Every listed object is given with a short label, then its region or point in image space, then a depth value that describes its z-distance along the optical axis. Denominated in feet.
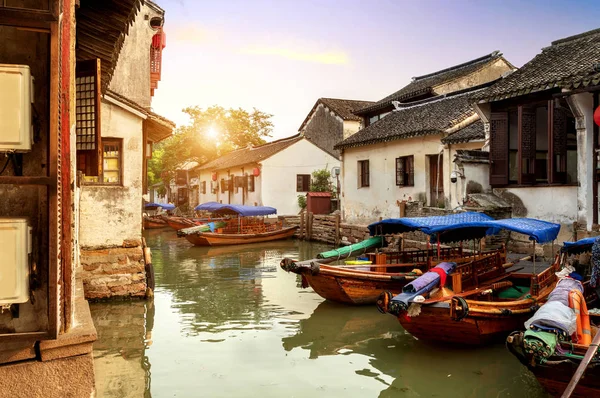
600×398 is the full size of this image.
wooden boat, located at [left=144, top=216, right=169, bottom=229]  104.58
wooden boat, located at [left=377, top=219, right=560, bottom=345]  24.77
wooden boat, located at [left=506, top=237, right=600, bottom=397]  17.25
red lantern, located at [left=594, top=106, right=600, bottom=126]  28.36
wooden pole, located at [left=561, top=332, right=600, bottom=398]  16.26
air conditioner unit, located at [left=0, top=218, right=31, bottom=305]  10.32
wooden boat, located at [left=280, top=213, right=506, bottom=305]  34.35
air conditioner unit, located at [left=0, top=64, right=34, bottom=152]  10.35
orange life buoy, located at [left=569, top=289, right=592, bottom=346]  18.54
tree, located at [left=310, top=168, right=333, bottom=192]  94.02
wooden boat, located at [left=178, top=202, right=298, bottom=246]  72.64
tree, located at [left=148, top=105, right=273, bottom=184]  124.57
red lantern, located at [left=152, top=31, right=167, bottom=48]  53.06
